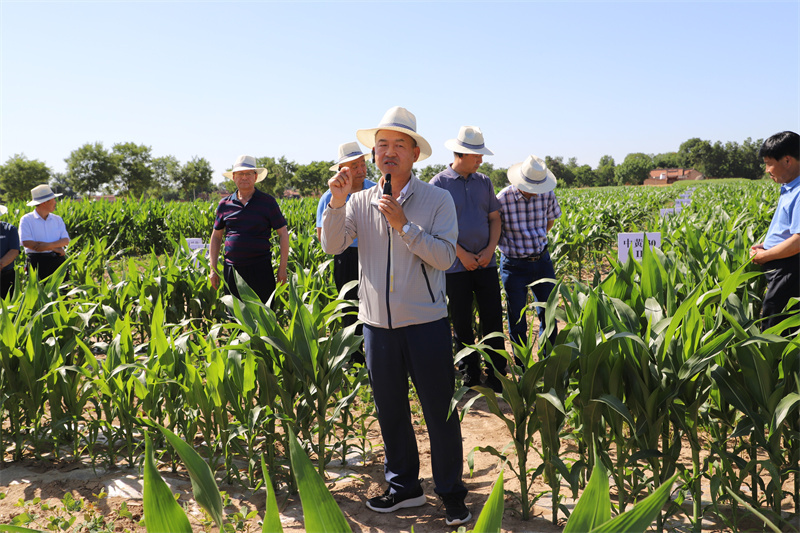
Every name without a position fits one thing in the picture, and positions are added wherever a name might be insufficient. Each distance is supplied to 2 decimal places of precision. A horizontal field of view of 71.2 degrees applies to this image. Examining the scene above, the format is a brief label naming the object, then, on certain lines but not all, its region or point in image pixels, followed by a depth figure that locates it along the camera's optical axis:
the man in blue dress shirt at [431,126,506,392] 3.98
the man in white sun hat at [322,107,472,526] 2.42
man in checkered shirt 4.23
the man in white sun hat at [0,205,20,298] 4.93
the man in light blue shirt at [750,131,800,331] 3.25
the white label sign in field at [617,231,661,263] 4.08
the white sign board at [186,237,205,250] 6.00
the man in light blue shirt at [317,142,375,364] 4.45
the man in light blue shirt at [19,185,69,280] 5.70
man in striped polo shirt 4.55
